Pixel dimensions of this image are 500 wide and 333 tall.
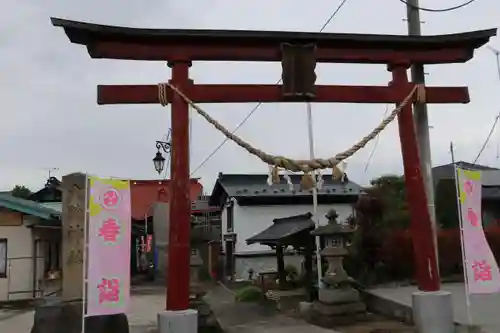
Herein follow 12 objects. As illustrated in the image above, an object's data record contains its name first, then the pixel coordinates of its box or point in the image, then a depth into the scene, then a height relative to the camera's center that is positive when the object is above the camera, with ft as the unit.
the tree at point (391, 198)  63.36 +5.01
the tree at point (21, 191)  176.87 +20.22
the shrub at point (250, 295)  68.31 -6.67
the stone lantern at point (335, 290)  45.85 -4.41
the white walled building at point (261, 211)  101.76 +6.12
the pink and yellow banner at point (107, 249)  26.40 -0.08
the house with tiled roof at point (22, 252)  69.87 -0.40
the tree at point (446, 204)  67.82 +4.26
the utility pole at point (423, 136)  33.09 +6.51
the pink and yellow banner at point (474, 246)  30.63 -0.54
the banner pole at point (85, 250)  26.17 -0.12
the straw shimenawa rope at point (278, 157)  28.02 +4.63
